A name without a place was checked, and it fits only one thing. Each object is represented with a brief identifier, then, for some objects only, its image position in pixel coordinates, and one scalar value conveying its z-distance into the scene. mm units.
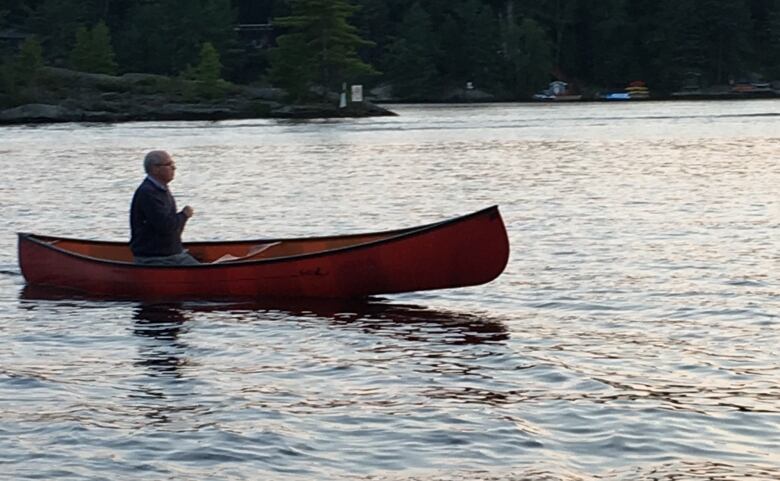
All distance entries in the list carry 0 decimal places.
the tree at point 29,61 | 82500
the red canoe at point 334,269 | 16562
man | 17141
